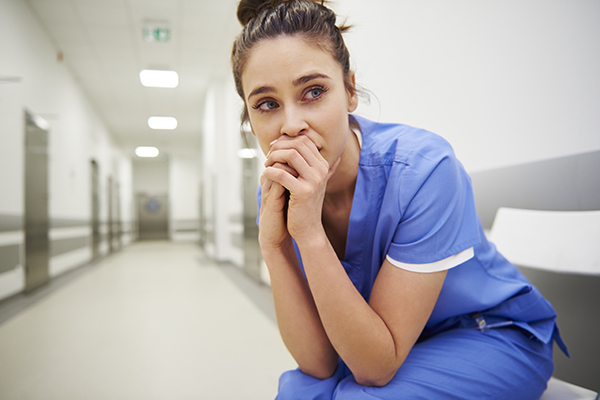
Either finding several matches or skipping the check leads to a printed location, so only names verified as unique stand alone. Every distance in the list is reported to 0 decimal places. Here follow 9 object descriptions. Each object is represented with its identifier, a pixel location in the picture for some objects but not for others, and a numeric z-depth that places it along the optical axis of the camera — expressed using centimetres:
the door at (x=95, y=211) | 818
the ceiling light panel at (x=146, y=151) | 1375
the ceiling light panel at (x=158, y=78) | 684
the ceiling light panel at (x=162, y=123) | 996
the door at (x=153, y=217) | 1642
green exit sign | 512
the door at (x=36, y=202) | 436
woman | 78
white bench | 104
